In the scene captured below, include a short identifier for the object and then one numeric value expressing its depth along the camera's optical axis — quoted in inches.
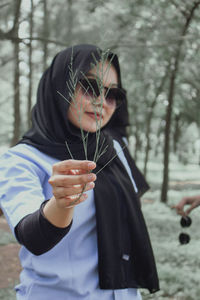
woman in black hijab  59.1
